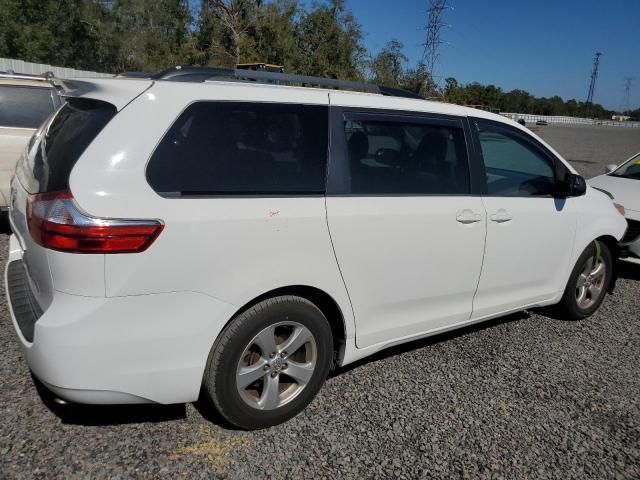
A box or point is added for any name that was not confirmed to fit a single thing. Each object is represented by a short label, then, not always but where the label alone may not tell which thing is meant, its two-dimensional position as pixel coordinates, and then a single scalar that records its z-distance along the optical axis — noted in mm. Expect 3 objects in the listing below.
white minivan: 2273
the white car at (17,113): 6012
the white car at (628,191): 5703
